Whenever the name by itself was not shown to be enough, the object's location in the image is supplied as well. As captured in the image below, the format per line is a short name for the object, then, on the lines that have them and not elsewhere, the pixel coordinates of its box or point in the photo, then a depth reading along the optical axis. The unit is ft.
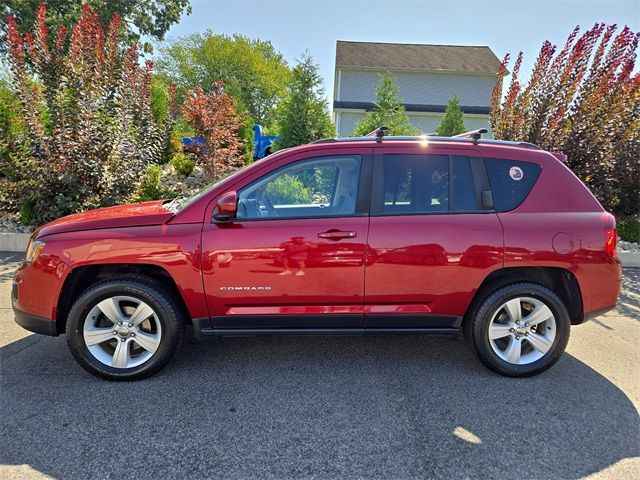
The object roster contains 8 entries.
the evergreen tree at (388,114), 32.96
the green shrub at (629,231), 25.55
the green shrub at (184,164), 32.35
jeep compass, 9.66
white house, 73.46
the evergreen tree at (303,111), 27.91
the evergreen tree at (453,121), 47.57
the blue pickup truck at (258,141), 33.09
